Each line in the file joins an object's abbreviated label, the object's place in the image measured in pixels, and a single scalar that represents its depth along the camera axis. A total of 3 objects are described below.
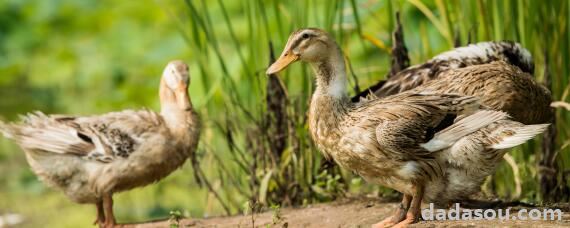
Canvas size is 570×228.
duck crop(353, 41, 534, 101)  13.15
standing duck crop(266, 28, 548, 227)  10.94
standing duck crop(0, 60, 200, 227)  13.18
